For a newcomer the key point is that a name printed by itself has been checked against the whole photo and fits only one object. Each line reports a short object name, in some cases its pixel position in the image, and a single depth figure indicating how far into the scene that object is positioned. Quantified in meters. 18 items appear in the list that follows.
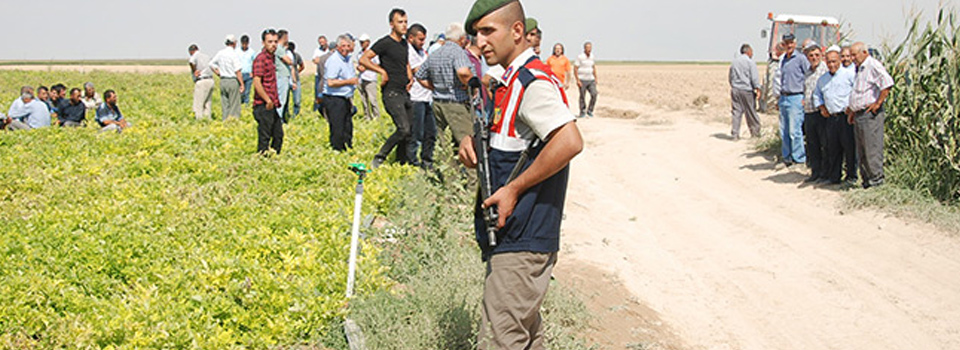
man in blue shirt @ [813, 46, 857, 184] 10.91
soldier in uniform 3.98
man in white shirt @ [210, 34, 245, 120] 17.09
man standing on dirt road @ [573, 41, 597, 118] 20.50
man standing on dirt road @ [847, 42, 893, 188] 10.38
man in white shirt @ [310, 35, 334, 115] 17.83
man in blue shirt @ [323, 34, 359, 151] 11.83
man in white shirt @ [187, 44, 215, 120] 18.61
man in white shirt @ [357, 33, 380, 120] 15.77
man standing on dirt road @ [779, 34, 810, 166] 12.81
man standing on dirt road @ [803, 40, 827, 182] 11.62
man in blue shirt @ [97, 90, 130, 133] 16.55
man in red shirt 10.73
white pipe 5.82
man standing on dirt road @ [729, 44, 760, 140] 15.59
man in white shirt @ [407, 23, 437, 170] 10.80
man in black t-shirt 10.91
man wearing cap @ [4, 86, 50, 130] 16.50
